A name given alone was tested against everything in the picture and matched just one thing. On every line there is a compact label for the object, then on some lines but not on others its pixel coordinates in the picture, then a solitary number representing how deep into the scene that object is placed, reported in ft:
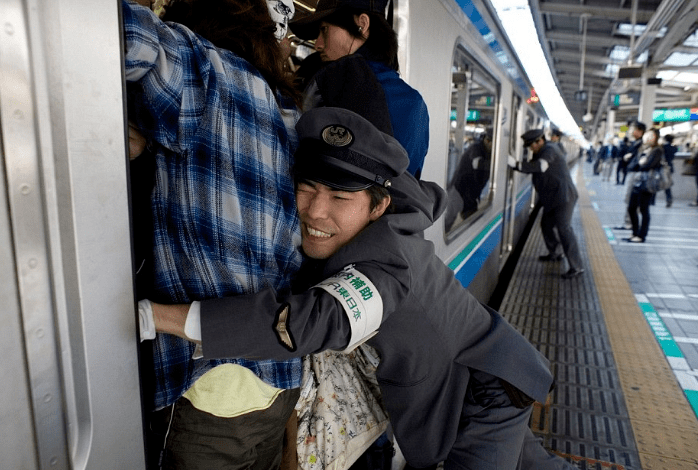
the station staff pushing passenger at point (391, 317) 3.13
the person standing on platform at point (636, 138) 26.30
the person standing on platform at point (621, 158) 49.39
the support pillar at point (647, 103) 39.55
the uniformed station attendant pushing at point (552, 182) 18.84
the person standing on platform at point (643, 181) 23.52
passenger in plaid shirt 2.88
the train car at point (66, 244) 1.99
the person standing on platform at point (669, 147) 35.29
